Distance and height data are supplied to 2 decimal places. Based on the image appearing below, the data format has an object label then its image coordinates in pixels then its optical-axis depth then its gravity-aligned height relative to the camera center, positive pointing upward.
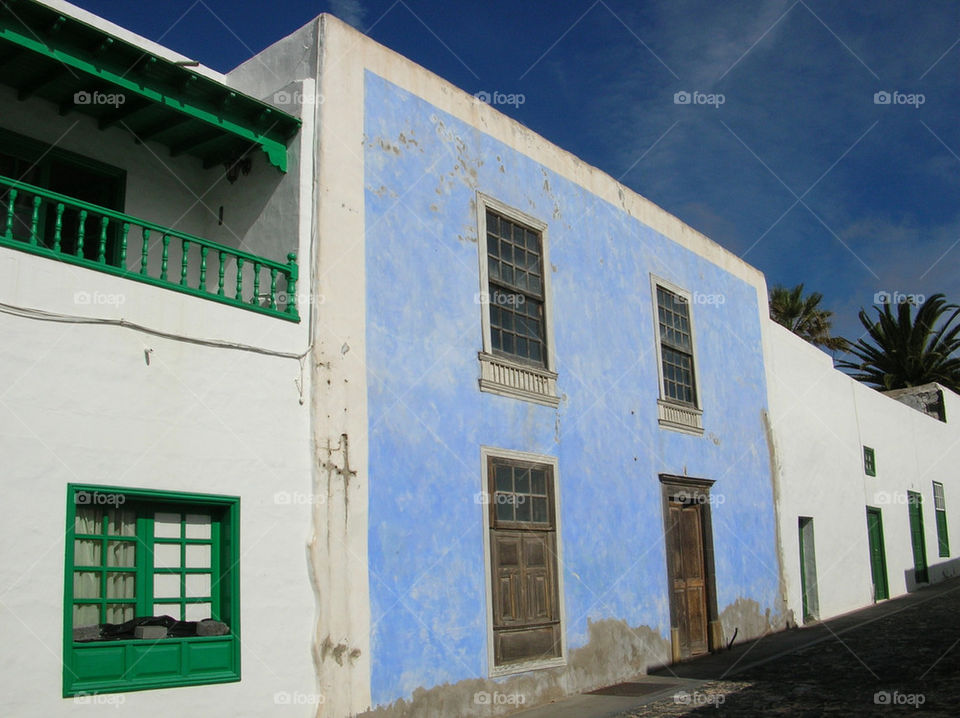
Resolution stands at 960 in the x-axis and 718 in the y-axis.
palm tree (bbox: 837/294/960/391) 32.97 +6.19
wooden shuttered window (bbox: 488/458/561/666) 9.94 -0.23
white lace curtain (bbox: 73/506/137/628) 6.68 -0.04
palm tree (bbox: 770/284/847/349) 35.25 +7.91
